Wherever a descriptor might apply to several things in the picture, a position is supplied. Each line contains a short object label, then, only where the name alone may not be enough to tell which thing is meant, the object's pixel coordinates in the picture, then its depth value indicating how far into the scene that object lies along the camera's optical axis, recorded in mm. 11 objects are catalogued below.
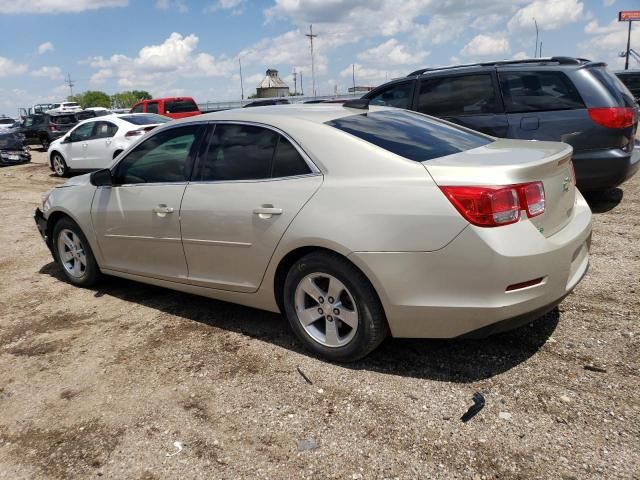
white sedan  12539
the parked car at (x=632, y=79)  19875
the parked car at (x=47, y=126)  21844
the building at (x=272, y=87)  65000
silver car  2801
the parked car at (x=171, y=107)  19156
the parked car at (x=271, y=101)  22603
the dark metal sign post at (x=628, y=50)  58125
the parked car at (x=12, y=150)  17375
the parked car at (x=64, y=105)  45444
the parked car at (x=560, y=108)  5941
